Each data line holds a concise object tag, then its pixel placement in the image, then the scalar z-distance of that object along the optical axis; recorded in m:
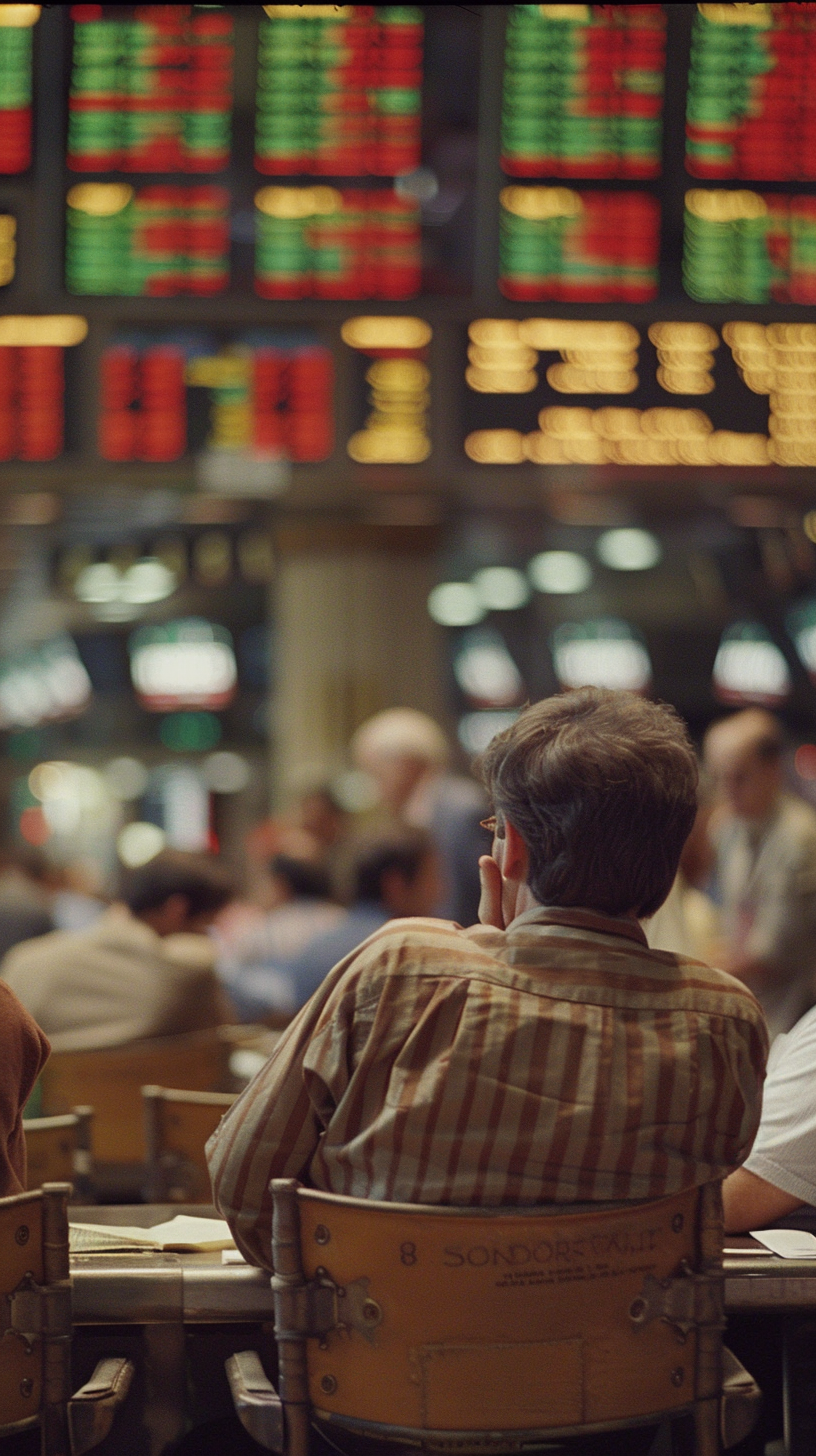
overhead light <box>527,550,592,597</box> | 16.05
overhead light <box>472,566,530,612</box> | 16.45
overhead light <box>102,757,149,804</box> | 18.41
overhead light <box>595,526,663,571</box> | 15.24
